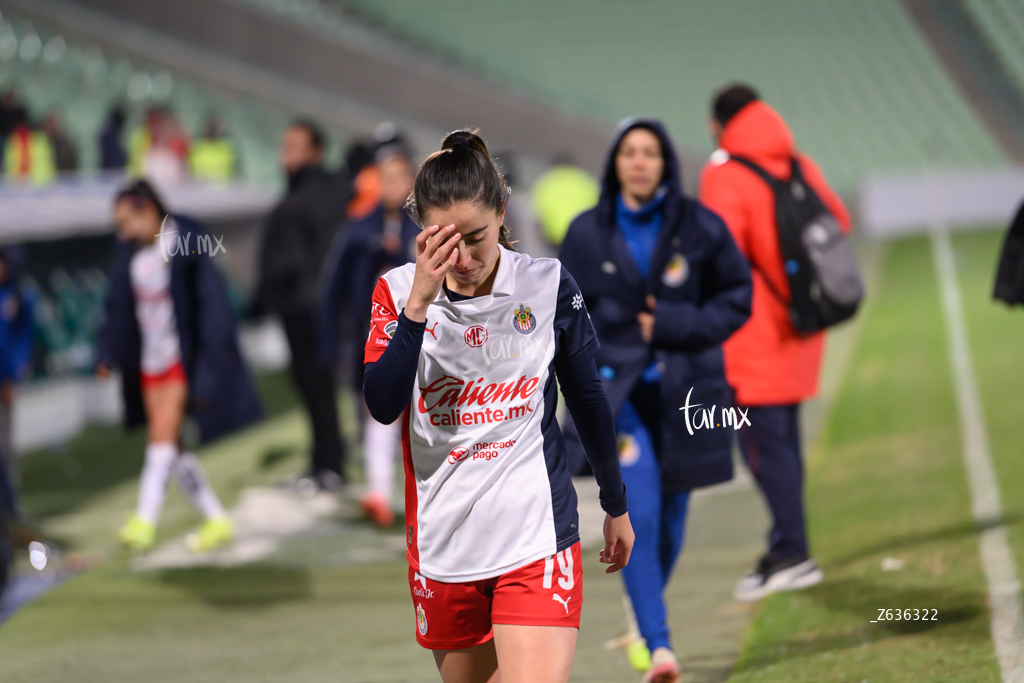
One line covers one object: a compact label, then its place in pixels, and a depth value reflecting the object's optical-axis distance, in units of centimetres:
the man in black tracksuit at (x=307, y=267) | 1611
